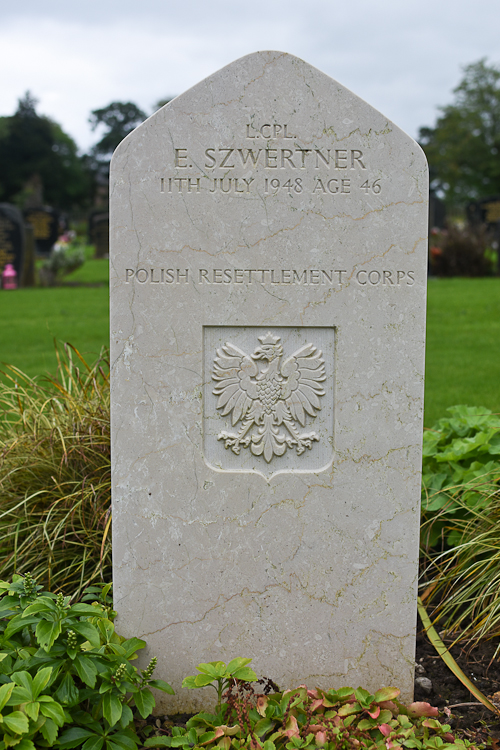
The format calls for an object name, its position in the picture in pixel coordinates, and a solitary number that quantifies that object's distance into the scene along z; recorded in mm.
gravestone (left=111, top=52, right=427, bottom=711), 2098
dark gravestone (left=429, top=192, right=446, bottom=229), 22344
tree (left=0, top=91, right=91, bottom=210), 45531
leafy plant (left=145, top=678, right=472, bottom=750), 1966
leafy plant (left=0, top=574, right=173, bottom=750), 1776
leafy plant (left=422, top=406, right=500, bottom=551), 2934
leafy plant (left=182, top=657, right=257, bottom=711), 1979
